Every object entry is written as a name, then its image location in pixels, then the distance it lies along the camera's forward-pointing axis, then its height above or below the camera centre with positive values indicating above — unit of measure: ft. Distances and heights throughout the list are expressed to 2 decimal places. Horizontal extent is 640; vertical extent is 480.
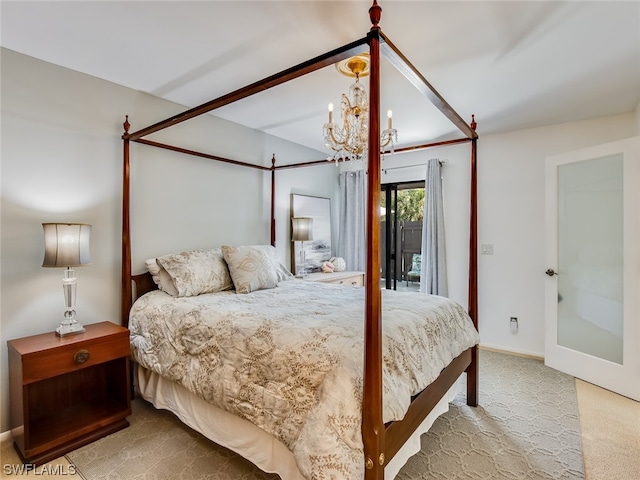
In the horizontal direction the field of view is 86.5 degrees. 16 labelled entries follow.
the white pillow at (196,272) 8.43 -0.85
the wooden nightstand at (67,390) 6.24 -3.34
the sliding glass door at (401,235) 15.25 +0.18
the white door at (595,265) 9.12 -0.77
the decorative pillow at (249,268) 9.04 -0.82
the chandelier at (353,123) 7.67 +2.94
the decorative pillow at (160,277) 8.59 -0.98
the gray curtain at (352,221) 15.50 +0.85
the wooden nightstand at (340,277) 12.54 -1.45
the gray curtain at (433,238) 13.42 +0.04
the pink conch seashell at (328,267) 14.07 -1.17
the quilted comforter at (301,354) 4.41 -1.97
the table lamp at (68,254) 6.68 -0.30
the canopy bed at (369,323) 4.28 -1.55
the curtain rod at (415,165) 13.66 +3.14
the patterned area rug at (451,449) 6.05 -4.13
